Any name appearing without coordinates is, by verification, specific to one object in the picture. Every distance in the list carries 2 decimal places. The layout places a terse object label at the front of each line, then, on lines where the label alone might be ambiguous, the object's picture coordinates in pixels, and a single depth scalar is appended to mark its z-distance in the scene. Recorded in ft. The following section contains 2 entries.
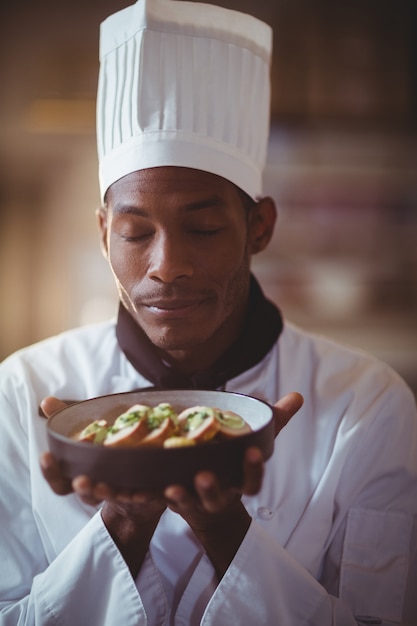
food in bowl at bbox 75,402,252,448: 2.55
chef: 3.24
